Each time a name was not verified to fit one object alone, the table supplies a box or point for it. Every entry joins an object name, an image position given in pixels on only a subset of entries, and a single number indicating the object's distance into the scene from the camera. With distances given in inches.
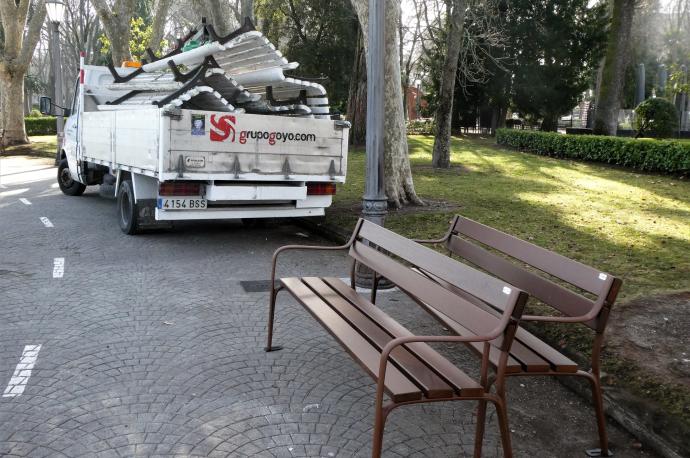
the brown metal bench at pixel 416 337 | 118.7
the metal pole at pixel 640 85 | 1492.4
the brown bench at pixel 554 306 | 135.9
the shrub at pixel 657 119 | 889.5
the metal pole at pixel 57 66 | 854.5
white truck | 327.6
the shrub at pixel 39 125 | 1502.2
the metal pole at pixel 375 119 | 252.2
